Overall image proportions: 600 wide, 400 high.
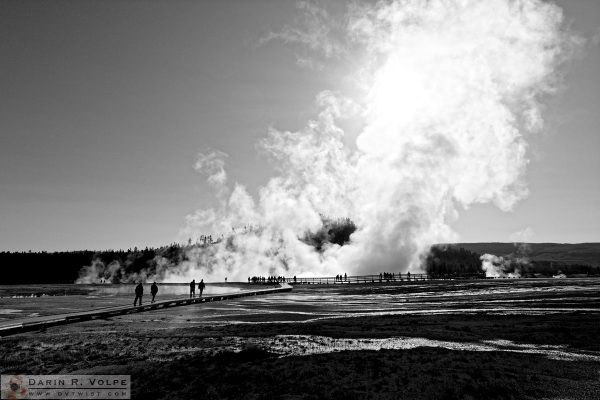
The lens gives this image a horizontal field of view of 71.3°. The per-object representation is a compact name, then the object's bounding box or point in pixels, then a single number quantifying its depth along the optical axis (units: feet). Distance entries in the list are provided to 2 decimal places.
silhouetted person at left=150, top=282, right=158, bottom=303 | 113.30
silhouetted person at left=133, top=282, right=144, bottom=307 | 101.86
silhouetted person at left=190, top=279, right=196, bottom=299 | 133.36
